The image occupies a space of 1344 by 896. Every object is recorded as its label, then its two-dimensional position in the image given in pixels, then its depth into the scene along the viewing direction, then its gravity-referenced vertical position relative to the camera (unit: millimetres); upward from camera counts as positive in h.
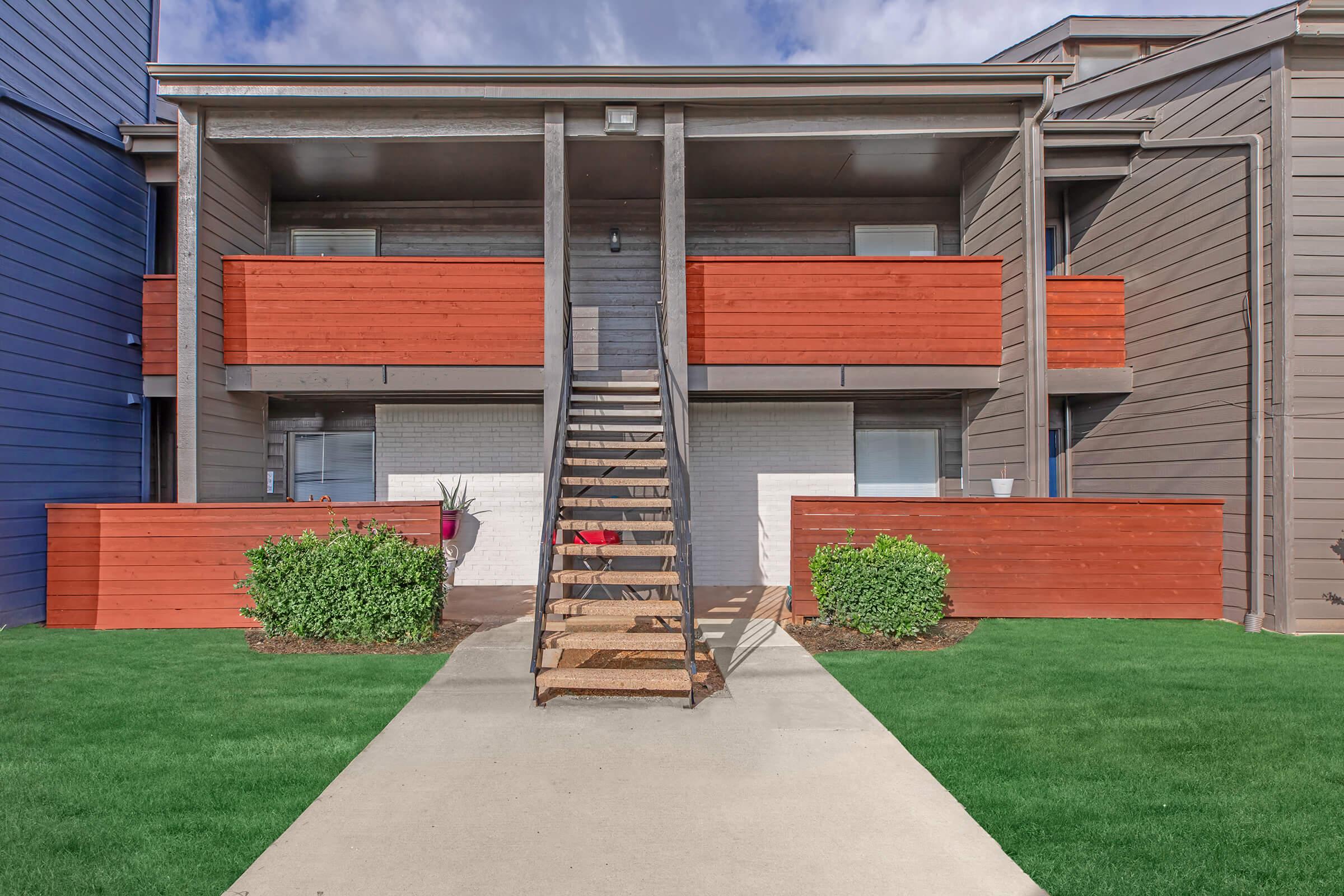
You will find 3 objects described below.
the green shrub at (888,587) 6594 -1246
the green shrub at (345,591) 6531 -1267
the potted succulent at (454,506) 9719 -778
